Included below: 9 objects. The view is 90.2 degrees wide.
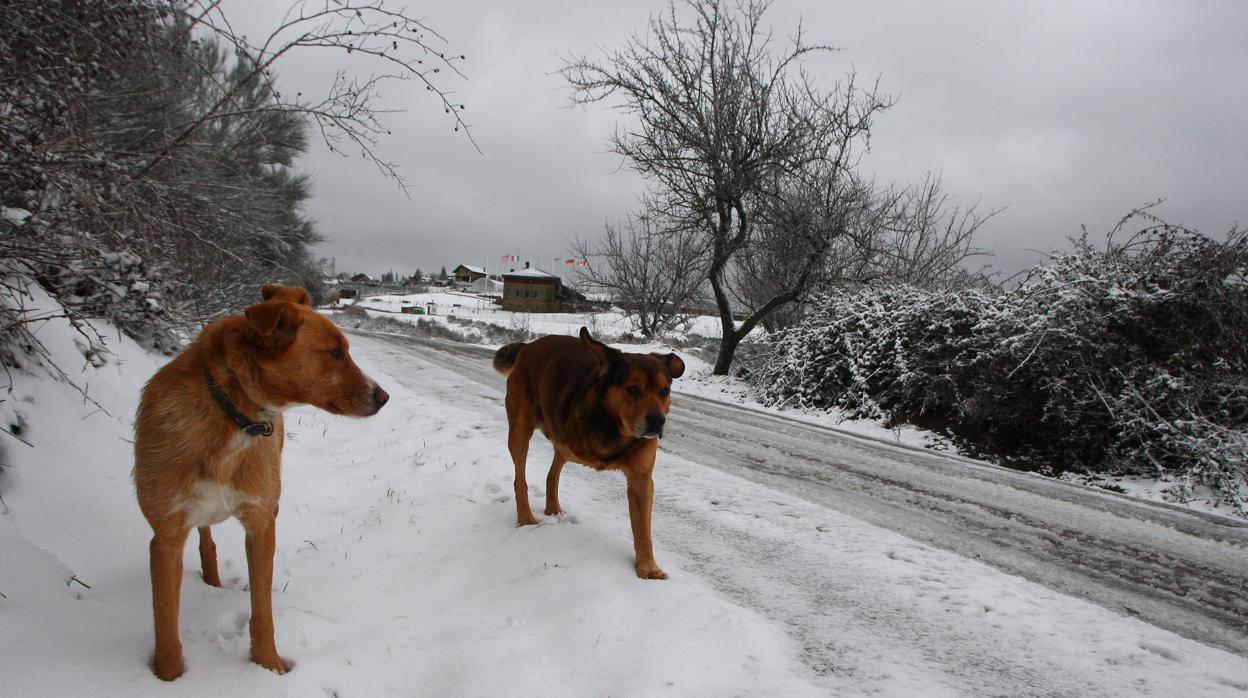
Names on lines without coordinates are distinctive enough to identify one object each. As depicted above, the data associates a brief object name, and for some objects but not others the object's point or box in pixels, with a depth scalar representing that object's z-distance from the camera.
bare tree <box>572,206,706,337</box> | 31.69
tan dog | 2.42
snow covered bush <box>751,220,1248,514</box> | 7.04
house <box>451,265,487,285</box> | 141.50
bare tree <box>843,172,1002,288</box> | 15.76
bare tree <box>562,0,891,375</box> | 14.84
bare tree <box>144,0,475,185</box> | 3.75
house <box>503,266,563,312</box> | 71.62
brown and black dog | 3.43
